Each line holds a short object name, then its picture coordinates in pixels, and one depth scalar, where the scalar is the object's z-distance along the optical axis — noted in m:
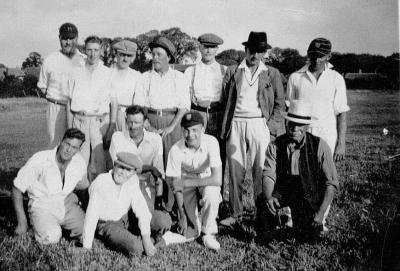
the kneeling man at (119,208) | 3.60
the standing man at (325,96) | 4.16
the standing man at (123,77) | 4.87
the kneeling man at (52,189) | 3.75
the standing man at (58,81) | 4.83
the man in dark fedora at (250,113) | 4.43
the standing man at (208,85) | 4.99
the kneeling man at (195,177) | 3.99
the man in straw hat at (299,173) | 3.76
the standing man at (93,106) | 4.59
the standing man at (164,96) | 4.63
